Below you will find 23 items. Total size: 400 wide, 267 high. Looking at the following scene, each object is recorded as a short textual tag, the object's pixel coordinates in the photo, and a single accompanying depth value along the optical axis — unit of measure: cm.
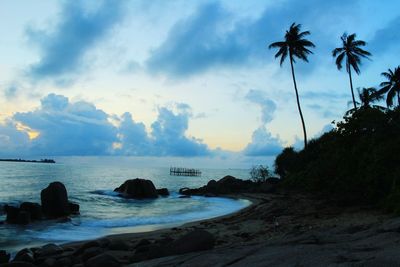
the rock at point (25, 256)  1259
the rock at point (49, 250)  1345
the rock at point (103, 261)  1036
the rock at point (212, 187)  5215
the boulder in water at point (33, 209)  2491
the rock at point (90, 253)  1229
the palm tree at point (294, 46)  4478
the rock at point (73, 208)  2856
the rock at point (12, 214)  2354
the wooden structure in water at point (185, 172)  13798
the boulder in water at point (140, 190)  4659
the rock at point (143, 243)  1389
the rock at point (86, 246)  1338
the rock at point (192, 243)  951
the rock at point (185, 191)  5316
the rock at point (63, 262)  1180
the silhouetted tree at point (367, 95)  4734
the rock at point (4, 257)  1276
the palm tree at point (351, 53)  4603
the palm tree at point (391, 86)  4903
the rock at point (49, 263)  1161
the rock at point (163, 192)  5039
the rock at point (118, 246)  1366
